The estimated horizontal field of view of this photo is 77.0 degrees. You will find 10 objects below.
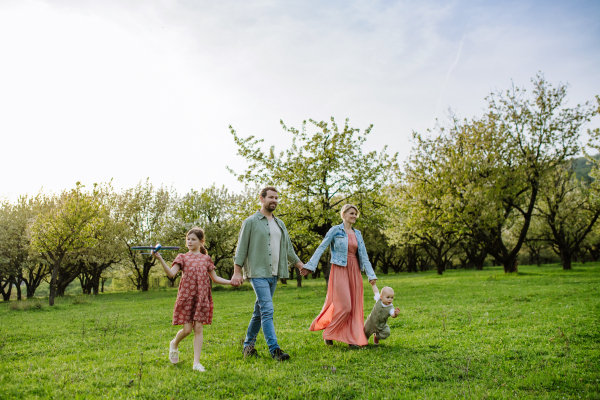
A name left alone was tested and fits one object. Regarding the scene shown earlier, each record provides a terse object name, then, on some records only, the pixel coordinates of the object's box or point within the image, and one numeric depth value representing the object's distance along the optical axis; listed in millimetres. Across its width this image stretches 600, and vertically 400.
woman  7020
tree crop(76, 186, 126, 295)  34375
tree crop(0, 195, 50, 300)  33688
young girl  5926
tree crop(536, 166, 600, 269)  33594
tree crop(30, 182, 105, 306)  22109
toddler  6742
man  6211
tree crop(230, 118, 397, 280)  21156
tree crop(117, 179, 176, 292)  39562
